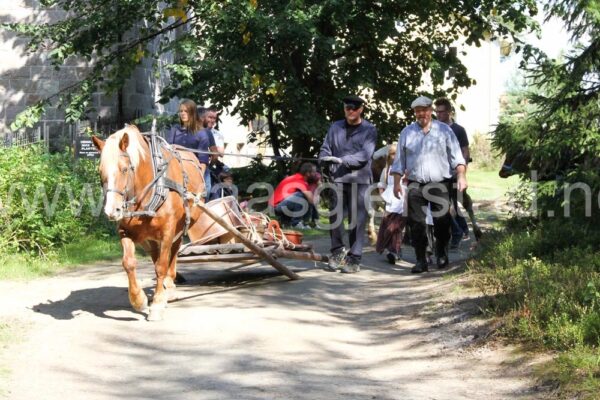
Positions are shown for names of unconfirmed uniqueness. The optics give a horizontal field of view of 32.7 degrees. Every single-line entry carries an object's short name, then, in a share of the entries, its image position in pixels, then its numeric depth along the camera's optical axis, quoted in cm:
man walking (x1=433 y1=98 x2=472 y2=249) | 1357
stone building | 2330
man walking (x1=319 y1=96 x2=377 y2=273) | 1275
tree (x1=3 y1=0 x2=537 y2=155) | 1800
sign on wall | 1850
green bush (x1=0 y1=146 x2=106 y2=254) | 1270
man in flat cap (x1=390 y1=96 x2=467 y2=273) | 1245
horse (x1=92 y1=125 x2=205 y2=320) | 885
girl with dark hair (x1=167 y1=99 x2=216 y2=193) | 1185
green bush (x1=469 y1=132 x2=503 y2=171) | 4194
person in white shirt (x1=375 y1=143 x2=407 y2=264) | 1377
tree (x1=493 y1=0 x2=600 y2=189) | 1042
